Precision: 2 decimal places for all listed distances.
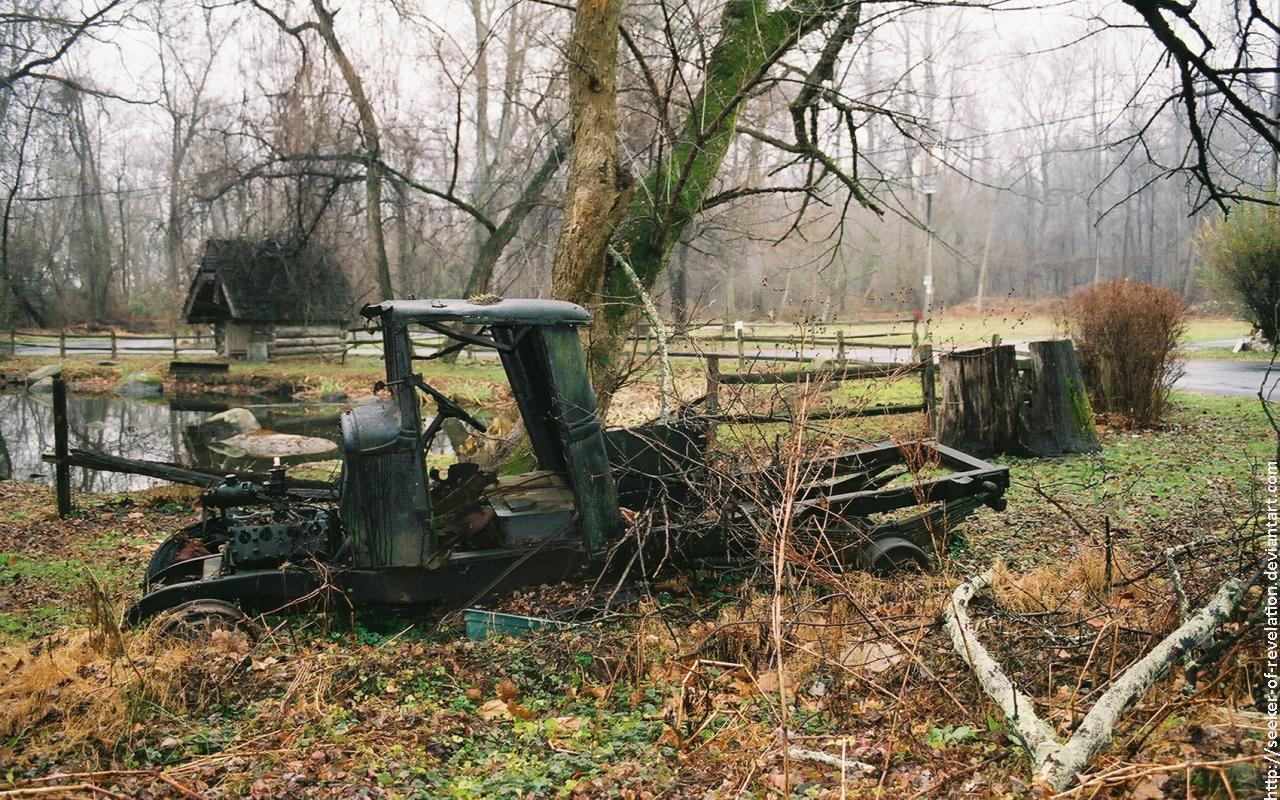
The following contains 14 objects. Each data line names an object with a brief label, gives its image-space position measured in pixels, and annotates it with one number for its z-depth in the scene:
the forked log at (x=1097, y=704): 2.81
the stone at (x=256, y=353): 27.39
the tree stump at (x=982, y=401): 9.82
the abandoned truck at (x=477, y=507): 4.94
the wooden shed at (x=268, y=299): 26.56
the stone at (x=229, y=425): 16.64
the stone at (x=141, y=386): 23.31
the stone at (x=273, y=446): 14.78
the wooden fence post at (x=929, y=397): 10.27
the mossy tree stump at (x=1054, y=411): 9.79
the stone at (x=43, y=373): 24.58
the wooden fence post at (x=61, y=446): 8.88
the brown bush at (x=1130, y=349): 11.23
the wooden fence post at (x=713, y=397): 5.85
